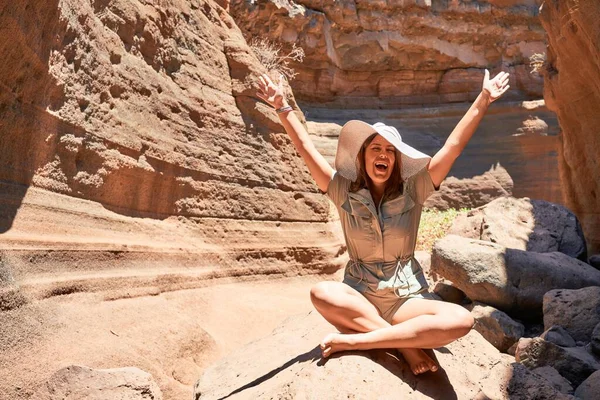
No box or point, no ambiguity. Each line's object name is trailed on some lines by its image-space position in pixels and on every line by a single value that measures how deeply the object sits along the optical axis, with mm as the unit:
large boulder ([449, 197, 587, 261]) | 7332
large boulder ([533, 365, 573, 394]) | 3615
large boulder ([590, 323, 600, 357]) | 4301
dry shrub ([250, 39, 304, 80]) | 10052
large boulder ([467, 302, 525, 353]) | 5422
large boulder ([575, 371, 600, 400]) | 3449
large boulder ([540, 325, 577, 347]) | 4531
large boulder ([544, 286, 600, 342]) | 4855
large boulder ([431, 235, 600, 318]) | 5941
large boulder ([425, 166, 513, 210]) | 16188
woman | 2887
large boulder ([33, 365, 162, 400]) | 3129
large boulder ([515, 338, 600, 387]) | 3979
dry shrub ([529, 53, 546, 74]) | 8691
